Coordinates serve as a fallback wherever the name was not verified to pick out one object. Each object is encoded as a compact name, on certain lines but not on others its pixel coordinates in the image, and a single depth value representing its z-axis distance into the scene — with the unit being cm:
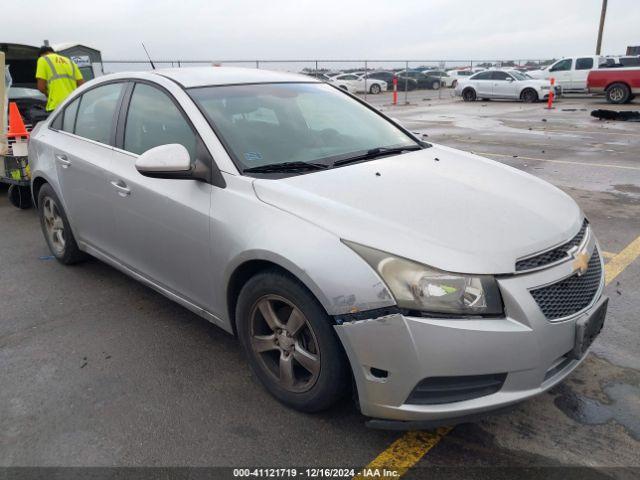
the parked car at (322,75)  2843
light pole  3528
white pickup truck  2447
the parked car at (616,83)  1991
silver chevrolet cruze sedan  223
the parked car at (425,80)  3619
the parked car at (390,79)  3400
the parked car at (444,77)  3751
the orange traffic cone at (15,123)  670
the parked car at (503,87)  2379
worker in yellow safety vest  755
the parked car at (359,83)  3091
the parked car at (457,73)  3775
